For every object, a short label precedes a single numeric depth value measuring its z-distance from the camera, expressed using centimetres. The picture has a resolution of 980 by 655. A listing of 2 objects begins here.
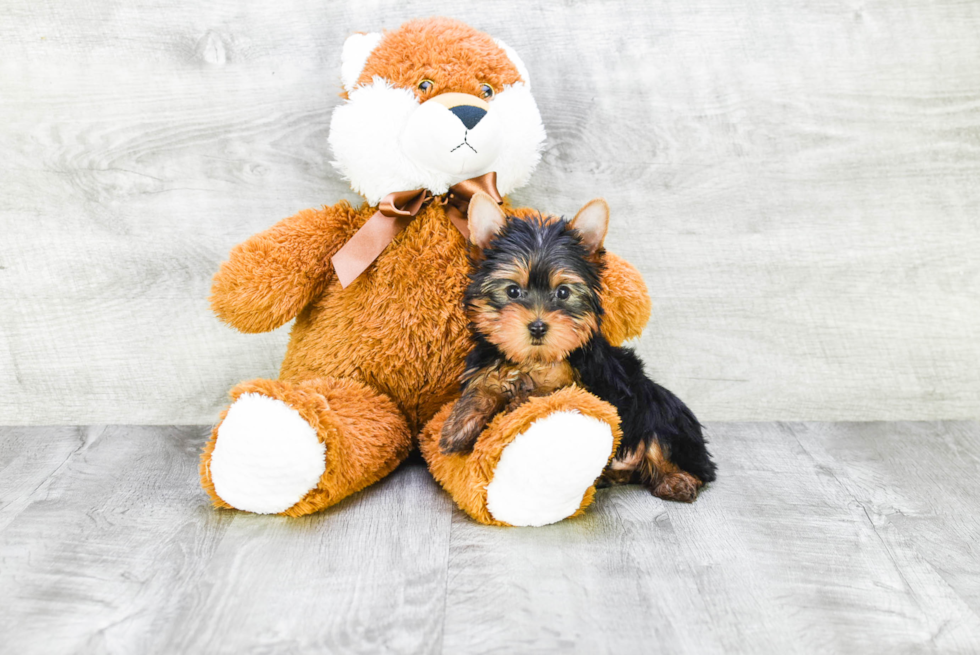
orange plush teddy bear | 118
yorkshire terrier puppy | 109
